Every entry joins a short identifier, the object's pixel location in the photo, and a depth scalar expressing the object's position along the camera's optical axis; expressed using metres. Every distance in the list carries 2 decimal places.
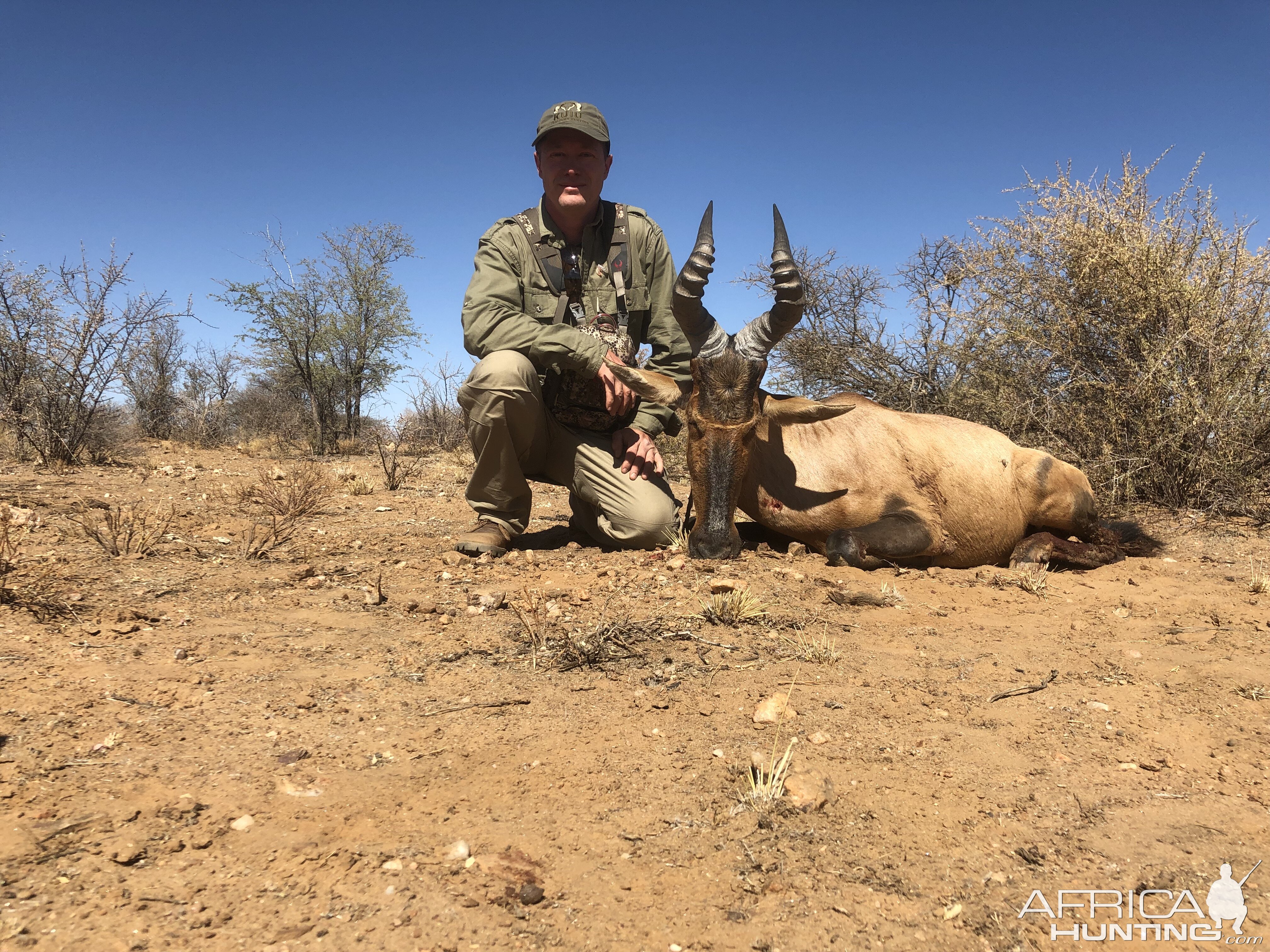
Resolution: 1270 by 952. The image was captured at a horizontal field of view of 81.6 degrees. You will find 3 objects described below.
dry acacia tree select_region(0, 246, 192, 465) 8.29
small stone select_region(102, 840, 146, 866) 1.61
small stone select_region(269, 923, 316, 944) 1.43
